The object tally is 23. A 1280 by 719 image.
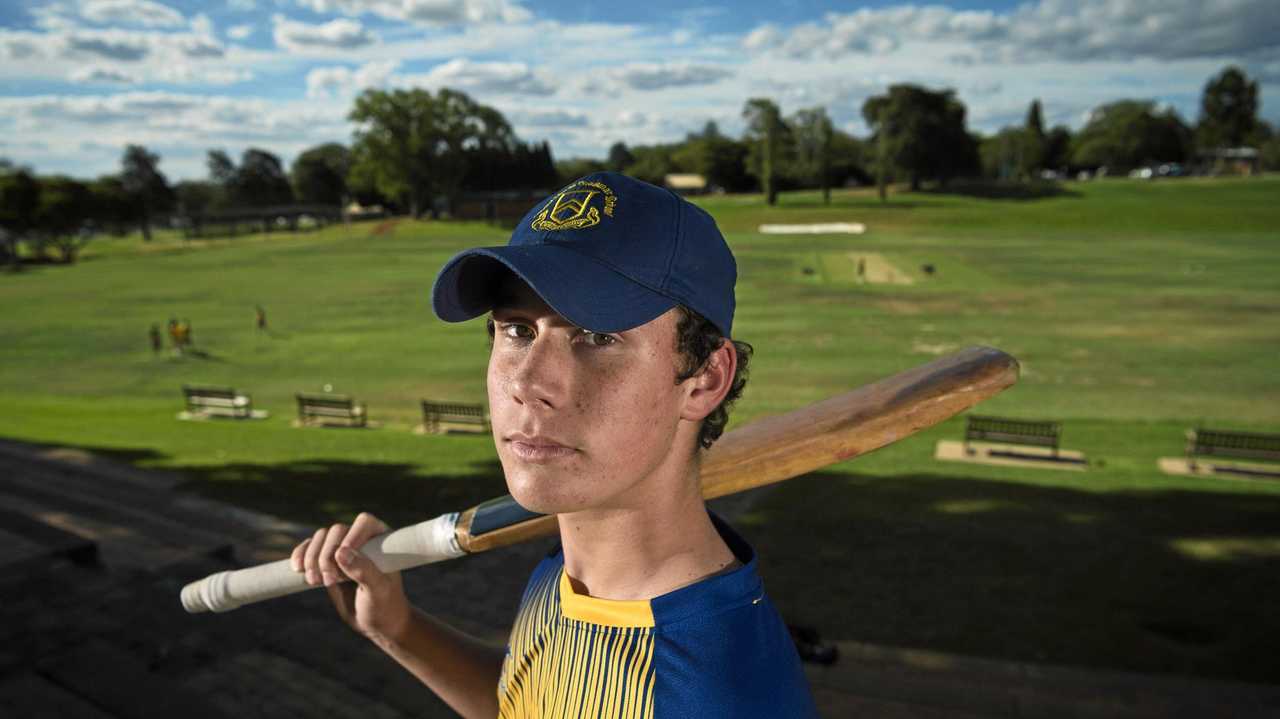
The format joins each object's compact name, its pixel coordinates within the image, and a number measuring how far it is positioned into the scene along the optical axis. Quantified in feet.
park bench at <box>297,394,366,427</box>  56.70
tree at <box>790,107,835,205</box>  262.88
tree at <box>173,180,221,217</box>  444.96
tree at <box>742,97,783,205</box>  207.41
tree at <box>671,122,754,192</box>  190.80
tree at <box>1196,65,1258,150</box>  380.17
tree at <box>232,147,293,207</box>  434.30
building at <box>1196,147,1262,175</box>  363.76
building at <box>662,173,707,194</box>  168.08
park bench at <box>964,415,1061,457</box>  45.14
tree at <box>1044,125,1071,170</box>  435.94
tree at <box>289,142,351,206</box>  414.41
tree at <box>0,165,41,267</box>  239.30
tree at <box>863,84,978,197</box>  302.86
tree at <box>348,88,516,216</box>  289.94
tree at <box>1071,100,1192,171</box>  393.70
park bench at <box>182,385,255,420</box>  60.29
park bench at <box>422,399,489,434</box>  53.42
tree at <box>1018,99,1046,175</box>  396.78
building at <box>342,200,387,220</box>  359.25
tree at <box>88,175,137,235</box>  277.85
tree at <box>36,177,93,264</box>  248.05
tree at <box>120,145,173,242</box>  384.68
